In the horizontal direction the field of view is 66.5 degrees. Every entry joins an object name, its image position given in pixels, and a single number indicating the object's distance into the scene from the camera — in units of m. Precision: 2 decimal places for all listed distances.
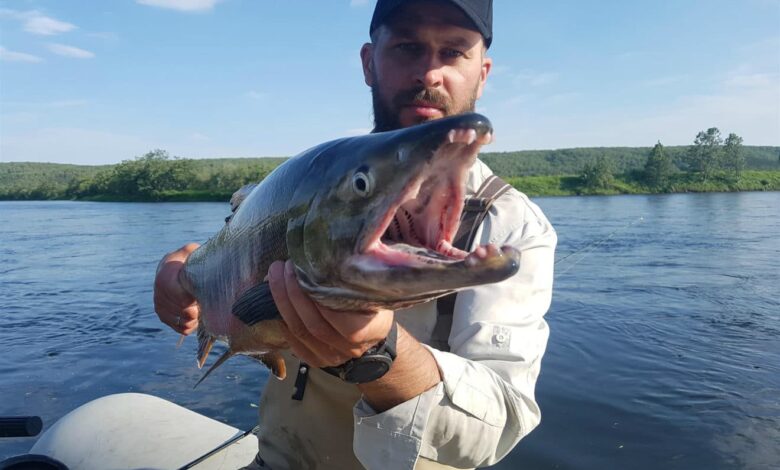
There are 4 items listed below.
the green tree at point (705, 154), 92.62
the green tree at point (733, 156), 93.19
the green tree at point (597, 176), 78.48
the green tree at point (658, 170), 81.38
